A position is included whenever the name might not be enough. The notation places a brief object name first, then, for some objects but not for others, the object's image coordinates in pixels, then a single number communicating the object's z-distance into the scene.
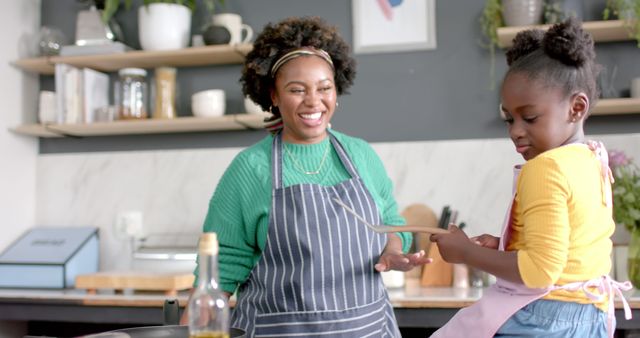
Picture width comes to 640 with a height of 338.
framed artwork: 3.36
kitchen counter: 2.65
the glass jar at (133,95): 3.50
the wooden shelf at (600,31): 2.96
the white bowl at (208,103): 3.36
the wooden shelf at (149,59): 3.33
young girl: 1.23
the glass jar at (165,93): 3.47
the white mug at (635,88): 3.01
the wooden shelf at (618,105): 2.93
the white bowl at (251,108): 3.30
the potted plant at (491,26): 3.18
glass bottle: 1.10
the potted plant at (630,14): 2.94
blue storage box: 3.28
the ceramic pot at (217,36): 3.33
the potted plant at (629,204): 2.81
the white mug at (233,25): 3.38
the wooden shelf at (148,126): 3.30
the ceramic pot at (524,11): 3.07
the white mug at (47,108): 3.63
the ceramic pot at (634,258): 2.85
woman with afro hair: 1.79
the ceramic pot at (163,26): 3.45
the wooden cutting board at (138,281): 3.02
